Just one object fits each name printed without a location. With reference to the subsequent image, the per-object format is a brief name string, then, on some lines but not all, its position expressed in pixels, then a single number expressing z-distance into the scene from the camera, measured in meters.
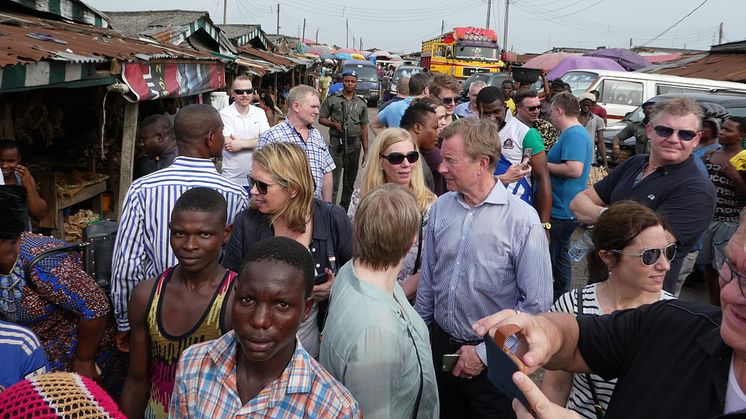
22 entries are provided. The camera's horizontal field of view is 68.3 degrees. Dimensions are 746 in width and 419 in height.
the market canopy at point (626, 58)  22.88
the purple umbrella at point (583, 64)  21.33
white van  12.69
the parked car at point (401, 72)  25.12
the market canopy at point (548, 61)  24.95
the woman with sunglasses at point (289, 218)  2.80
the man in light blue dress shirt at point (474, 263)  2.65
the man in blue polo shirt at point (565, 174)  4.99
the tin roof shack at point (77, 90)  4.21
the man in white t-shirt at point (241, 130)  5.46
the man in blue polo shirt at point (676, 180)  3.09
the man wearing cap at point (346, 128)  8.24
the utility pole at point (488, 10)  51.41
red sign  5.61
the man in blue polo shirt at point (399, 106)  6.54
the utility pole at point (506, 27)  45.94
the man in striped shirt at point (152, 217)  2.72
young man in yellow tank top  2.17
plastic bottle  3.82
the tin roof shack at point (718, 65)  14.62
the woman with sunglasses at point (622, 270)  2.28
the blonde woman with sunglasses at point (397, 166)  3.60
